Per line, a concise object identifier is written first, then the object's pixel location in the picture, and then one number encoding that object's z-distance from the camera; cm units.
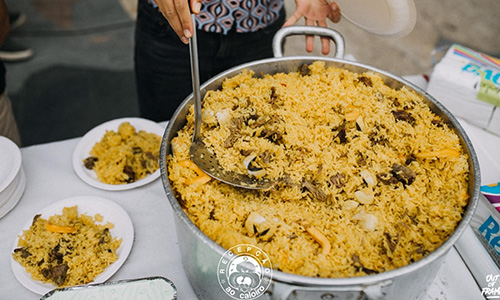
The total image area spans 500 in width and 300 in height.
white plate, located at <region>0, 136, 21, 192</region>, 135
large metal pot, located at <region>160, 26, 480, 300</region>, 81
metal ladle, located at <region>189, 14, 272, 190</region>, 108
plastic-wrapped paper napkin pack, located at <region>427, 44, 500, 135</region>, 164
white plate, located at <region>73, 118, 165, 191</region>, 147
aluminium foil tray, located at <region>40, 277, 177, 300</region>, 99
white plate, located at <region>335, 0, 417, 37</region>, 129
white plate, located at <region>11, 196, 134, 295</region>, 116
